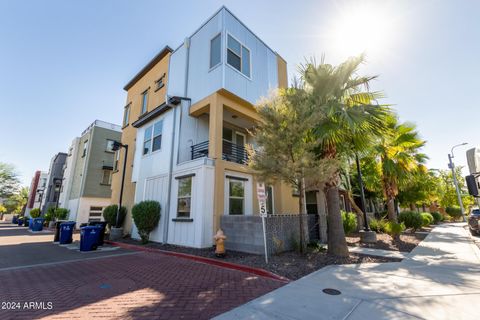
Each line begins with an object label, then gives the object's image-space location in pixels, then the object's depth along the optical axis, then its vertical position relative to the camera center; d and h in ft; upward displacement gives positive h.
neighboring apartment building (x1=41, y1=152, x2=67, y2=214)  106.93 +18.32
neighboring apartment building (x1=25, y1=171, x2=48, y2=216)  143.84 +16.58
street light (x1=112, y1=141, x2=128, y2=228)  44.36 +7.21
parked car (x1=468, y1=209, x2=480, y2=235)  44.22 -2.26
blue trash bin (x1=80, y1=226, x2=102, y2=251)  31.94 -3.81
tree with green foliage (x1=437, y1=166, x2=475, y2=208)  105.11 +11.87
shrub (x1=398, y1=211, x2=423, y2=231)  48.83 -1.89
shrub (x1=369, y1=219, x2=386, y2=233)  44.98 -2.98
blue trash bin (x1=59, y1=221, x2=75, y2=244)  38.58 -3.52
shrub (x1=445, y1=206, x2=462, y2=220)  121.39 -0.34
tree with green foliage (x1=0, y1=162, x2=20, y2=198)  132.78 +19.71
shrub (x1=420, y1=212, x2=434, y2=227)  66.49 -2.17
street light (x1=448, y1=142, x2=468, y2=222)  73.26 +16.18
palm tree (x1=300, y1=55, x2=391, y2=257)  25.84 +11.67
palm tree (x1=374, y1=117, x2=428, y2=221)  41.91 +10.05
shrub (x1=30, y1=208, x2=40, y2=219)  98.12 -0.36
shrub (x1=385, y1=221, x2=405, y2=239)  35.40 -2.80
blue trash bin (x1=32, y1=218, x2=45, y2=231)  68.64 -3.67
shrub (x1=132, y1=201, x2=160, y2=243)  35.29 -0.82
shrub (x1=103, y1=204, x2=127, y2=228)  45.96 -0.62
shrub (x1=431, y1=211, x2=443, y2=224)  90.23 -2.10
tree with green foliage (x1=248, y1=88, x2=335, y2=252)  23.80 +7.38
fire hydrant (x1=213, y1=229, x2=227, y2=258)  24.99 -3.78
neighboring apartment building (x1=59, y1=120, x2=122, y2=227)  77.51 +14.57
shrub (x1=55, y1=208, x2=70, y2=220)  79.61 -0.67
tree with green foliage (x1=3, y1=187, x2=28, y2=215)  188.05 +8.95
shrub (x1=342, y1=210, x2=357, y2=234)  42.73 -2.03
